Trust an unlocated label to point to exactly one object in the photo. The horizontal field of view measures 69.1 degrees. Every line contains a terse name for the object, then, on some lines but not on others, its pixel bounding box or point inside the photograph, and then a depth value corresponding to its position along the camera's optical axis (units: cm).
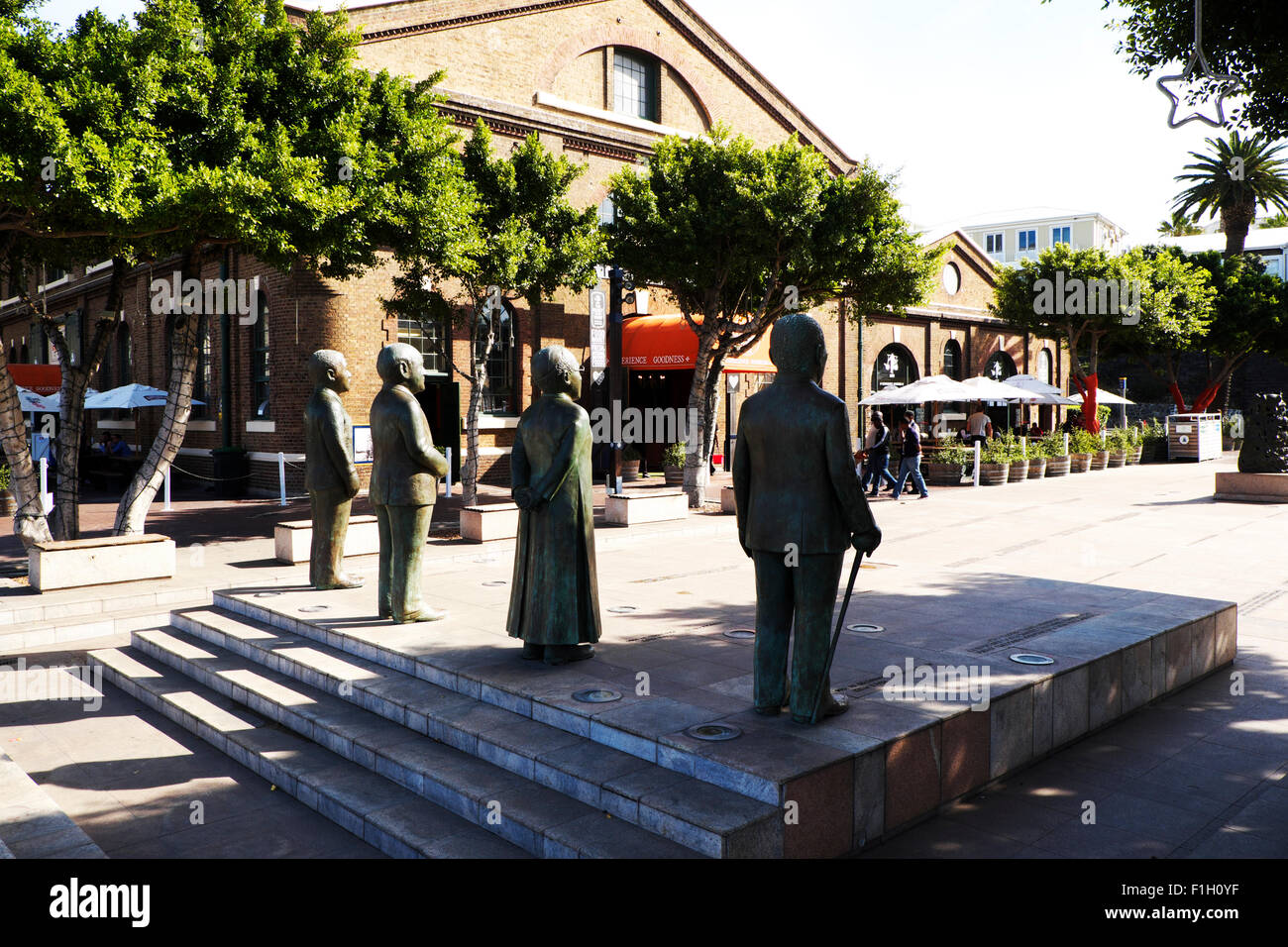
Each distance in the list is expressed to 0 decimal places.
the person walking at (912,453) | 1878
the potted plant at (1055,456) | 2470
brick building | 1892
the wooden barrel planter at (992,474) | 2222
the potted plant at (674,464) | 2248
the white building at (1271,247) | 4531
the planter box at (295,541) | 1064
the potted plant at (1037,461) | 2381
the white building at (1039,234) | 5831
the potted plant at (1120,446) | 2809
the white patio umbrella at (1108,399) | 3175
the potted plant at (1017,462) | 2291
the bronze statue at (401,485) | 699
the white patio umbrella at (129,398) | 2155
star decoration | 566
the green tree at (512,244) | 1428
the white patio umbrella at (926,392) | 2388
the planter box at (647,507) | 1395
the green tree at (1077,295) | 2992
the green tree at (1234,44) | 742
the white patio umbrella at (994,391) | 2466
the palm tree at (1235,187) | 4269
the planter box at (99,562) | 933
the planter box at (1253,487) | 1702
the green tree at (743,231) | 1600
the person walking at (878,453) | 1899
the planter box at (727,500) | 1569
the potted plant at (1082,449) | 2617
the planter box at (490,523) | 1258
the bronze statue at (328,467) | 820
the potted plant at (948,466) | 2203
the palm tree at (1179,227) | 4731
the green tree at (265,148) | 974
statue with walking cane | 445
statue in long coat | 575
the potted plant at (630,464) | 2294
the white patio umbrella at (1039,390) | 2666
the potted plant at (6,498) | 1694
